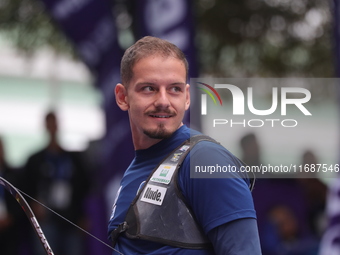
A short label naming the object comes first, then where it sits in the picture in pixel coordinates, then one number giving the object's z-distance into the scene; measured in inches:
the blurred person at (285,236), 414.3
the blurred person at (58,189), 467.5
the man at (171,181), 152.7
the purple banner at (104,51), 430.0
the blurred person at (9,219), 476.4
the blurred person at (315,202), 417.4
